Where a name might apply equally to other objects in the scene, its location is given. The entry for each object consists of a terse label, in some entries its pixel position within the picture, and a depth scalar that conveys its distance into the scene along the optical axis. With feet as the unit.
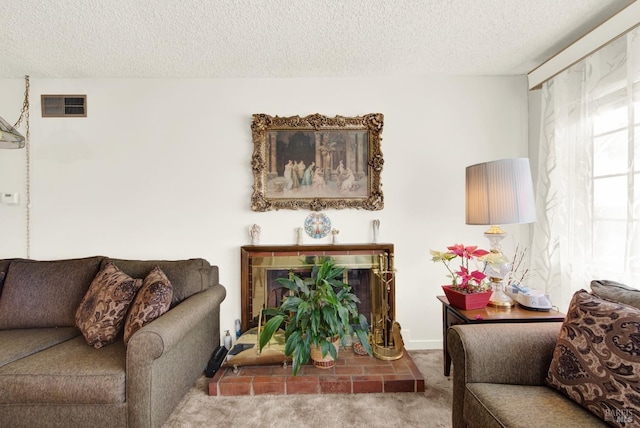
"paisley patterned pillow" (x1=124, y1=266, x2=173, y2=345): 5.60
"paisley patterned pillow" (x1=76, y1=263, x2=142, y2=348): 5.78
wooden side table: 5.53
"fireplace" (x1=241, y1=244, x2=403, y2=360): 8.35
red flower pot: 6.02
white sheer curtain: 5.45
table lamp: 5.85
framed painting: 8.52
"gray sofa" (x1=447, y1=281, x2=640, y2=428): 3.91
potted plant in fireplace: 6.33
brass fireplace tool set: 7.81
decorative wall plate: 8.60
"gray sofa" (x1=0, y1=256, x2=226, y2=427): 4.86
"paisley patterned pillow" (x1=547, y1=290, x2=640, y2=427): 3.38
